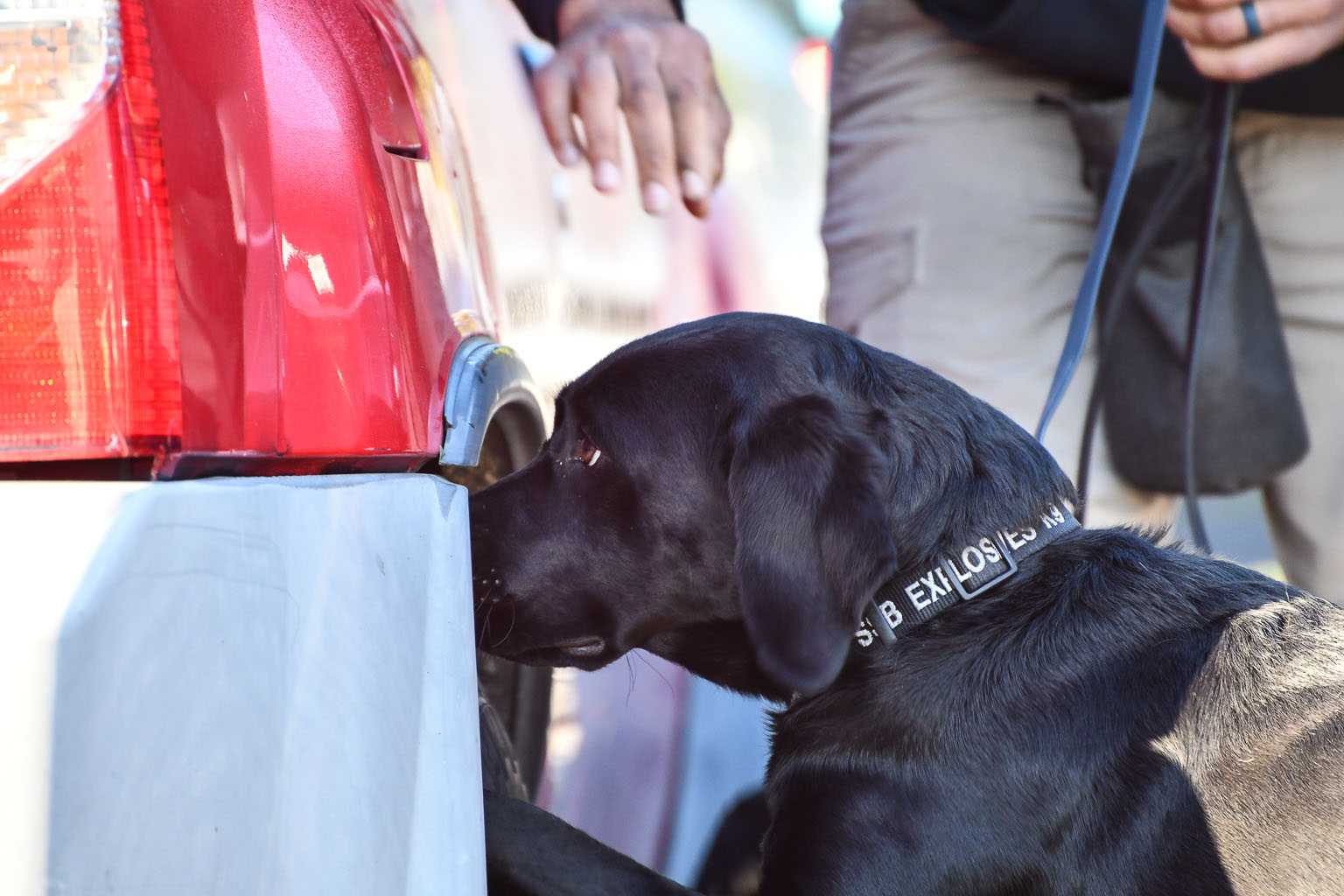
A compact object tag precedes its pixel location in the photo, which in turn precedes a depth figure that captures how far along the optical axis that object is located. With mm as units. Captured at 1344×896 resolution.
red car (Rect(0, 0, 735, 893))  4076
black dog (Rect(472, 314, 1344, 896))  4417
